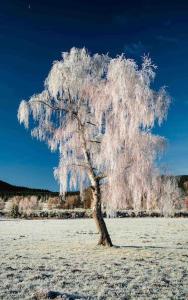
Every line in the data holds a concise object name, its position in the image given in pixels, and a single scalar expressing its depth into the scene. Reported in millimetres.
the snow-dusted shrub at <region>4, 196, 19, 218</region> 93750
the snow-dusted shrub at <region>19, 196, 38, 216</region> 147875
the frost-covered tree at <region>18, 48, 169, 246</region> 23438
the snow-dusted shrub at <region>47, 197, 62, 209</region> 179775
